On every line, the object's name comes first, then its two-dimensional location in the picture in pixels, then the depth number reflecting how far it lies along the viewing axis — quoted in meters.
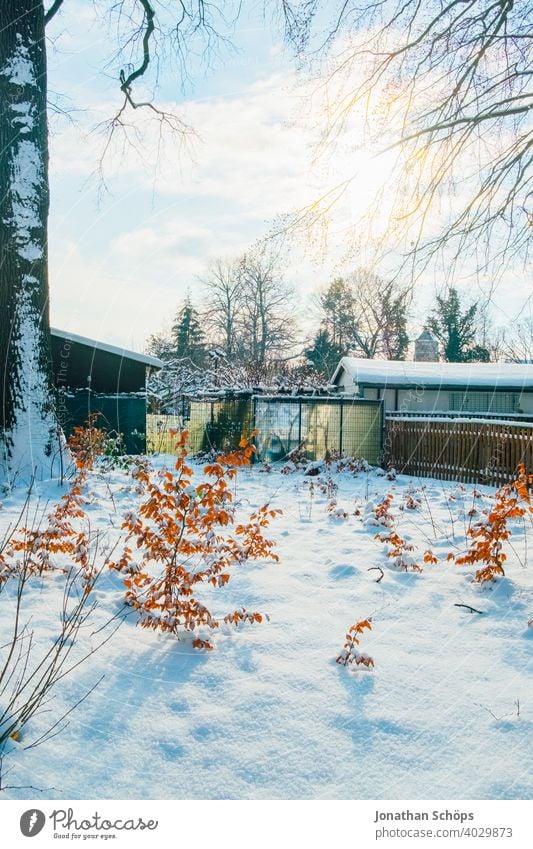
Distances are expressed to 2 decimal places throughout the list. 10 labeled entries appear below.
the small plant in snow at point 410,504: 7.38
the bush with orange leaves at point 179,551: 2.95
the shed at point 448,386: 21.19
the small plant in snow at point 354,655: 2.67
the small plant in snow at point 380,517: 5.86
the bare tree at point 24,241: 6.76
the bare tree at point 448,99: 5.23
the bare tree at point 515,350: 29.45
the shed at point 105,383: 14.31
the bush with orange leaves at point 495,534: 3.86
